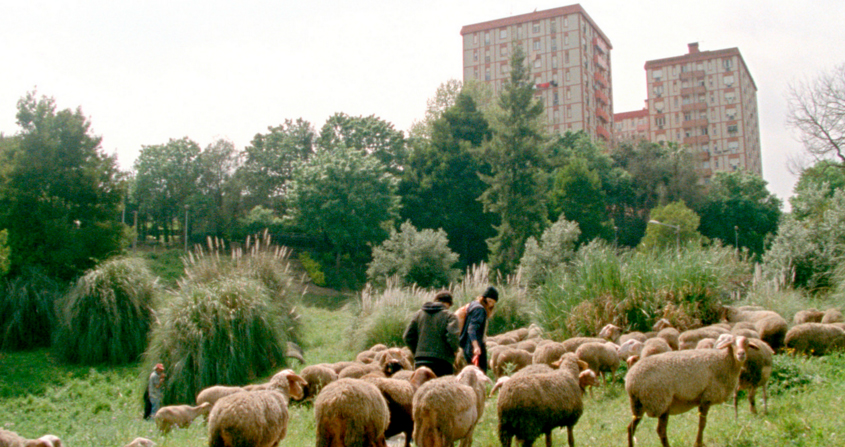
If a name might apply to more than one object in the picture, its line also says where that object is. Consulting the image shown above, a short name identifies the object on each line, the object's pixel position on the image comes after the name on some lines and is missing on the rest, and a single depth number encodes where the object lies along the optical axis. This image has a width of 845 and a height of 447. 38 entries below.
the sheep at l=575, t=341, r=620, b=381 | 8.99
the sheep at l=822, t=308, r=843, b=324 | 11.75
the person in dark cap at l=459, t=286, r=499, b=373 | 7.29
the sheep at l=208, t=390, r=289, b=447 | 5.51
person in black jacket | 7.24
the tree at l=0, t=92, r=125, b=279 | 22.81
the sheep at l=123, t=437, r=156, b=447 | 6.94
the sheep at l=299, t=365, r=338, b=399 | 9.41
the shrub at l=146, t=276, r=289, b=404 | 12.44
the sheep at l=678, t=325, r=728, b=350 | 9.37
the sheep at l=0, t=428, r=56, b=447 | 6.11
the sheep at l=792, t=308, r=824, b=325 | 11.80
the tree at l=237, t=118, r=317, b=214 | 47.66
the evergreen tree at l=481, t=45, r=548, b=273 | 38.03
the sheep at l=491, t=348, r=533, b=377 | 9.71
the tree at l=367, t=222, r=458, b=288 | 26.22
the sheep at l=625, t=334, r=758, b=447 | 5.66
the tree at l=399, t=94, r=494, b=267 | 43.75
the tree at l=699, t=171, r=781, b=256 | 55.03
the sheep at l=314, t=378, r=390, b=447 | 5.43
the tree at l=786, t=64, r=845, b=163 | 26.89
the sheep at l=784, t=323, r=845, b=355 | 9.75
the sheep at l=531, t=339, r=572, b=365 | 9.10
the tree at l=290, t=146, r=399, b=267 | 39.47
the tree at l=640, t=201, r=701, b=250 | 43.44
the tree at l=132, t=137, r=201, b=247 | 43.19
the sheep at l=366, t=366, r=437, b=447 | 6.47
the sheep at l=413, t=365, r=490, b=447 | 5.49
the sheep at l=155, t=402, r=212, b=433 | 9.30
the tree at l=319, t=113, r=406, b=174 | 47.91
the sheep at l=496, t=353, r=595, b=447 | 5.83
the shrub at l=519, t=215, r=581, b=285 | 22.55
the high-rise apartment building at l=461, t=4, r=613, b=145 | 72.19
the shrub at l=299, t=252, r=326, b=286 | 38.97
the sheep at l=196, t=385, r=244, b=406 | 9.55
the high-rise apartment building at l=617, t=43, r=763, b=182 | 83.56
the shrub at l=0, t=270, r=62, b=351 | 19.48
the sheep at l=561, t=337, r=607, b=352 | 9.67
